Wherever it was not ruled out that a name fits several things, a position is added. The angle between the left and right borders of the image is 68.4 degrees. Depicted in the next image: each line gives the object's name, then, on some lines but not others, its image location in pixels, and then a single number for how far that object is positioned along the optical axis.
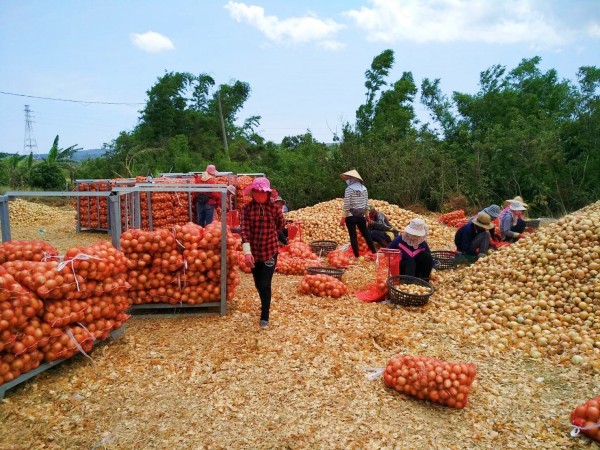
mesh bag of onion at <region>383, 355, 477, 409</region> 3.47
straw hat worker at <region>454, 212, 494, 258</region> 7.61
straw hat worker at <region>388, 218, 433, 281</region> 6.02
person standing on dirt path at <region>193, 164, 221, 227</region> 9.62
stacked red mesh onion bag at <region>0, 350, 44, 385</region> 3.28
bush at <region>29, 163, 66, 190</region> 21.91
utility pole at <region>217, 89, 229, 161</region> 33.28
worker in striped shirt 8.00
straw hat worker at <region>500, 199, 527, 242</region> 8.48
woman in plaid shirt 4.78
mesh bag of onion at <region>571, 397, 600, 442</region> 3.11
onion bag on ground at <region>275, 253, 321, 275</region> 7.52
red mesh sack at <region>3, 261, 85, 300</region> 3.48
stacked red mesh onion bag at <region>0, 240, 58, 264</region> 4.01
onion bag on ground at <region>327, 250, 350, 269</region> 7.92
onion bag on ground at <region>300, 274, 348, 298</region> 6.11
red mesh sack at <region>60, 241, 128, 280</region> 3.80
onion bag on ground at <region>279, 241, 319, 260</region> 8.12
